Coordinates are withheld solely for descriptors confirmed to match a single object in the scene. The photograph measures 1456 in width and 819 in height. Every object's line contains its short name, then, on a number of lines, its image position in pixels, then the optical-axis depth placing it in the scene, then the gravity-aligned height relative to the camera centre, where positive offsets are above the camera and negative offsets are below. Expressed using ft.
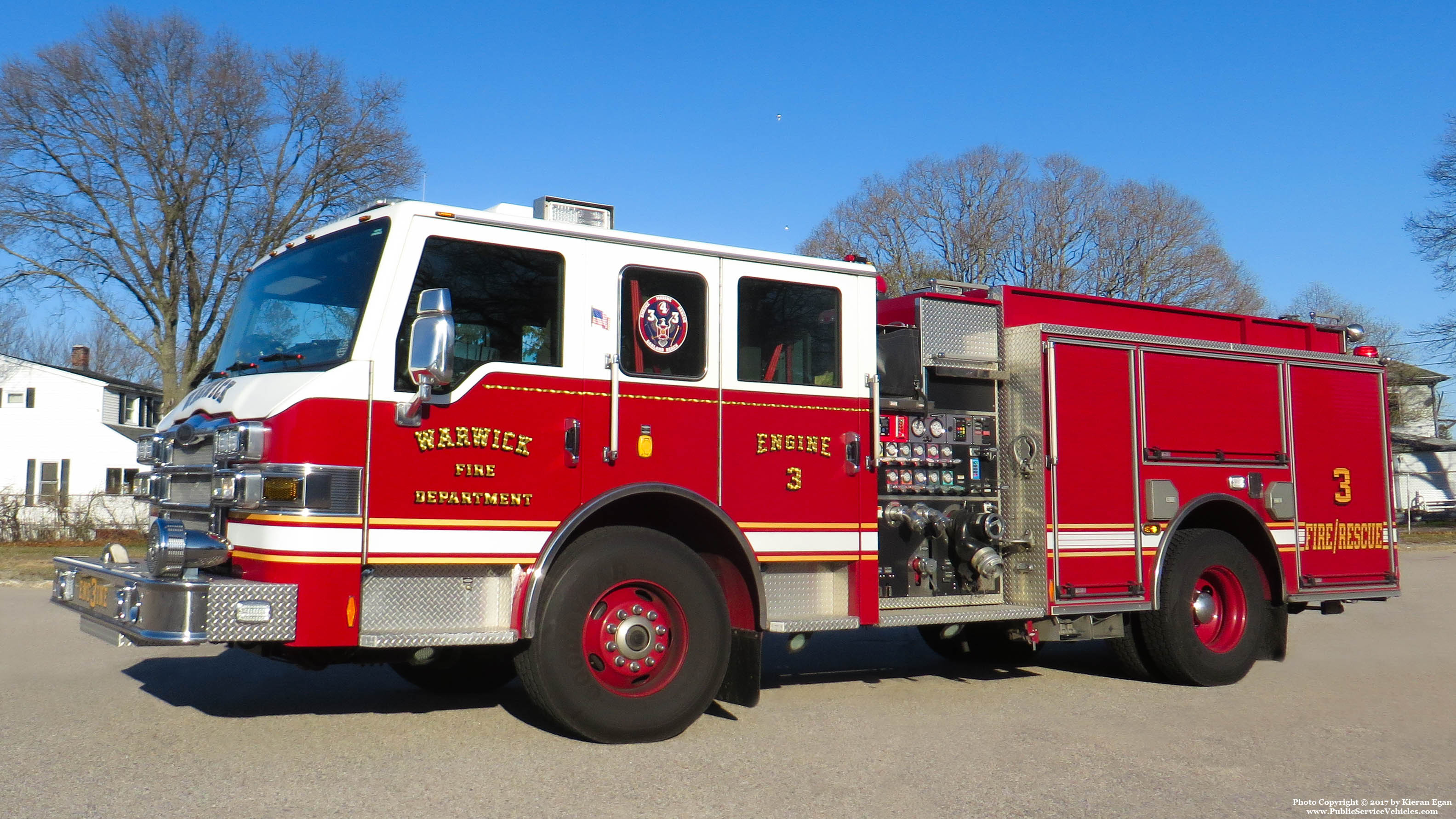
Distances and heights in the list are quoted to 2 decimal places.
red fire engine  17.19 +0.31
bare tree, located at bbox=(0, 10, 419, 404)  91.25 +25.96
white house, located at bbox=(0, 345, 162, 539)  118.62 +5.89
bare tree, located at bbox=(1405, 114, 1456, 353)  115.03 +25.29
